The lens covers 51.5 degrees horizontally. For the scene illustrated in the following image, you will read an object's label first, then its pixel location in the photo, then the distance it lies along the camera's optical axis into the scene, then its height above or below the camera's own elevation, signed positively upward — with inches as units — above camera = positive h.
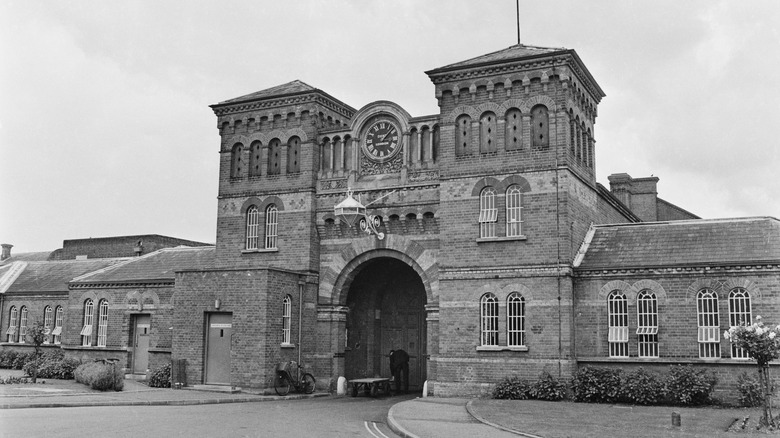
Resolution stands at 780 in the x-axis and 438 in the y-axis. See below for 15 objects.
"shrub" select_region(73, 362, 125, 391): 1036.5 -60.5
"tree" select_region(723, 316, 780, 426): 712.5 -4.9
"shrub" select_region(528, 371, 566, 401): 964.6 -64.0
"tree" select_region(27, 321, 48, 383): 1152.2 -9.3
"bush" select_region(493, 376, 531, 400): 977.5 -65.4
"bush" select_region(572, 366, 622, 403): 944.3 -57.9
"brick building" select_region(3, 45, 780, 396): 991.0 +108.4
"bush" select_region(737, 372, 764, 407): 878.4 -57.5
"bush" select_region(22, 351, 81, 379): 1272.1 -62.2
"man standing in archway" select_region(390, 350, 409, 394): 1205.7 -44.0
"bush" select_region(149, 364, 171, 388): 1148.5 -68.4
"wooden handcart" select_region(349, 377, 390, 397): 1104.8 -71.8
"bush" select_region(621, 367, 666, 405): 914.7 -58.3
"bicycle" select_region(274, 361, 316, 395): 1091.9 -64.6
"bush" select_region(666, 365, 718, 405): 903.1 -55.6
